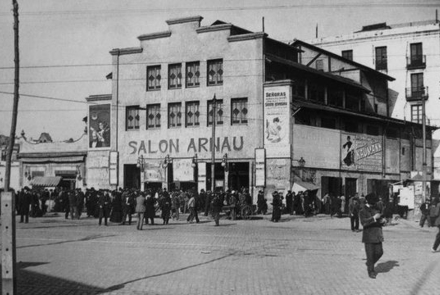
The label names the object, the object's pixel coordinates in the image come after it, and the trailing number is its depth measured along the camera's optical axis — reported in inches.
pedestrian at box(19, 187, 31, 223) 1085.1
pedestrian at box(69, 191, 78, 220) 1189.4
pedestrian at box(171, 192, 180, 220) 1184.8
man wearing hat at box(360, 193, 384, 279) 443.2
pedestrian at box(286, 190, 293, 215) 1339.2
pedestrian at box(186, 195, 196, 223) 1083.7
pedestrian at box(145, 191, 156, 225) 1029.2
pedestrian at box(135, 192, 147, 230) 898.1
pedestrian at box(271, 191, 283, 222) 1131.4
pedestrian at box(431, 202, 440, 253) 599.8
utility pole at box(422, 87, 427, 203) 1128.3
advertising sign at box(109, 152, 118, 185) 1657.2
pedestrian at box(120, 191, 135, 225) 1031.6
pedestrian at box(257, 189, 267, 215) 1292.1
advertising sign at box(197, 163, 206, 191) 1520.7
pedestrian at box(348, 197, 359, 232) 905.5
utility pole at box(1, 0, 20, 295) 297.7
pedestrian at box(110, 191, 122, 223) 1021.8
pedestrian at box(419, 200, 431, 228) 1007.6
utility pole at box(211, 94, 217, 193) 1311.3
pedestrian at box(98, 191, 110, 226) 1034.3
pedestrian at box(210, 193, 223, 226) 1000.2
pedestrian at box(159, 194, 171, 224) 1065.5
